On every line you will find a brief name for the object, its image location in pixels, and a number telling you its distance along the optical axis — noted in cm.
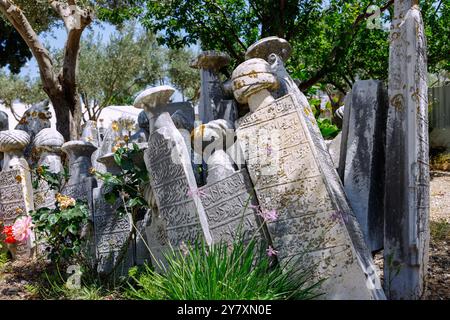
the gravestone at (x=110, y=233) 418
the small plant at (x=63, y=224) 403
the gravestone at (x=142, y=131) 495
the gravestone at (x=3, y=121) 641
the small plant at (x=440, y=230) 499
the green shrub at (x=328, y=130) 769
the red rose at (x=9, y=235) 364
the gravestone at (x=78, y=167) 471
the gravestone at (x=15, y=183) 505
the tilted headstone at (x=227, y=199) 335
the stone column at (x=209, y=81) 443
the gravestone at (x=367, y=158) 338
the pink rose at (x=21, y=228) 347
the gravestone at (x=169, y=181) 345
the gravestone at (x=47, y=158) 513
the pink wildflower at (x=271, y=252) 311
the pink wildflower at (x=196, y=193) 342
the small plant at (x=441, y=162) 948
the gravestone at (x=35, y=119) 643
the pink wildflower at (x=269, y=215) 313
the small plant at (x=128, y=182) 385
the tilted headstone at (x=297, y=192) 295
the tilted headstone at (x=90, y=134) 692
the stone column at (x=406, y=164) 303
